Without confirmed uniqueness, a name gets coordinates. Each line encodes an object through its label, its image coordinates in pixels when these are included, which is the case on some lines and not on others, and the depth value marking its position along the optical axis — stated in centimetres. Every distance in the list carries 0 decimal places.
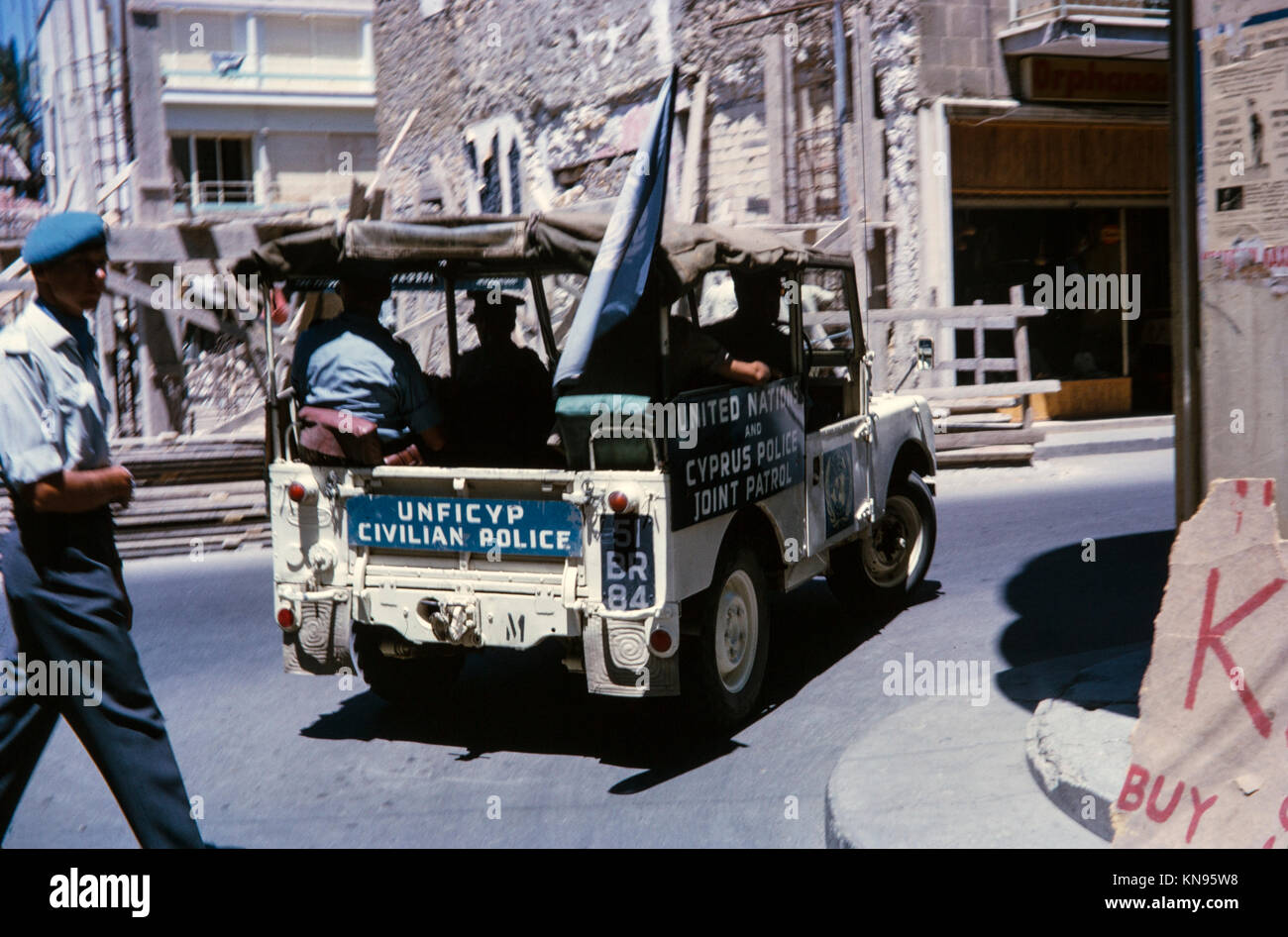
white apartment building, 3981
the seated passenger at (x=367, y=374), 564
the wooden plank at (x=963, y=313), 1431
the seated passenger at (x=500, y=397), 674
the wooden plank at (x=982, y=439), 1383
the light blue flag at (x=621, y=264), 500
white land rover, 515
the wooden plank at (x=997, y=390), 1399
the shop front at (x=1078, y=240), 1709
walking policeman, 361
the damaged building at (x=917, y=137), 1606
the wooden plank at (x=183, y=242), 1189
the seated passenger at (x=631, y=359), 520
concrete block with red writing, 378
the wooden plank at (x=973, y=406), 1429
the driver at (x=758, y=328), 645
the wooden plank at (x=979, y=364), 1445
